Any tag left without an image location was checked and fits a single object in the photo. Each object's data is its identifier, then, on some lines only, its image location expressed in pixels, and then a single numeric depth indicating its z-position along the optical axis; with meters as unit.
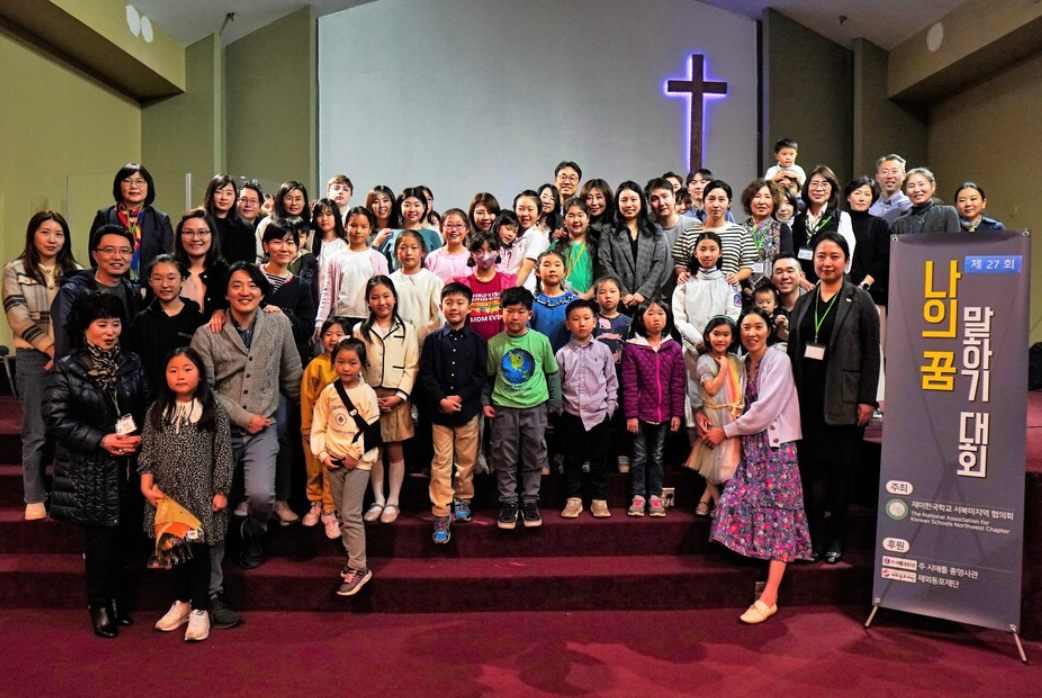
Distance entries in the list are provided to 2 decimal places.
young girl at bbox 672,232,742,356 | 4.19
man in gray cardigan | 3.43
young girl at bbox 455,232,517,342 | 4.17
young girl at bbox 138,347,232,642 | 3.11
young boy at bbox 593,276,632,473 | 4.12
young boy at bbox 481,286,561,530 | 3.79
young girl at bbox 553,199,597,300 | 4.56
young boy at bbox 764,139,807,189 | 6.37
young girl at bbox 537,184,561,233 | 5.06
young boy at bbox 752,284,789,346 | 4.12
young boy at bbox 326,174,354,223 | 5.43
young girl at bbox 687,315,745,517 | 3.71
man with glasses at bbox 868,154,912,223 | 5.56
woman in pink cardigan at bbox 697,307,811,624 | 3.47
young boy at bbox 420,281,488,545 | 3.72
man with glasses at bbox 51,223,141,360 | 3.46
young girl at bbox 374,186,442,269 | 5.13
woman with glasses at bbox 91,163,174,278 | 4.19
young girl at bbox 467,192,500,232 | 5.23
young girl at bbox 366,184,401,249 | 5.12
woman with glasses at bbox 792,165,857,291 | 4.82
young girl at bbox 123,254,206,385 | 3.39
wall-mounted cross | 8.91
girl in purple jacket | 3.90
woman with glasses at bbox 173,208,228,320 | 3.69
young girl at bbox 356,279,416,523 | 3.75
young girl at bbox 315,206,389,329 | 4.31
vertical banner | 3.11
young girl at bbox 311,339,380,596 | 3.39
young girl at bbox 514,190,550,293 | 4.61
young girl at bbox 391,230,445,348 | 4.13
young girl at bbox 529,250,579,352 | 4.17
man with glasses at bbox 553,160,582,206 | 5.36
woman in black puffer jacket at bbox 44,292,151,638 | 3.09
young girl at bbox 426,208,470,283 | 4.54
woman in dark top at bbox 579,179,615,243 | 4.67
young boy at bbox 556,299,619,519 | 3.86
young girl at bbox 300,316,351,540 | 3.62
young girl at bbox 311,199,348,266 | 4.91
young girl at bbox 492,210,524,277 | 4.61
